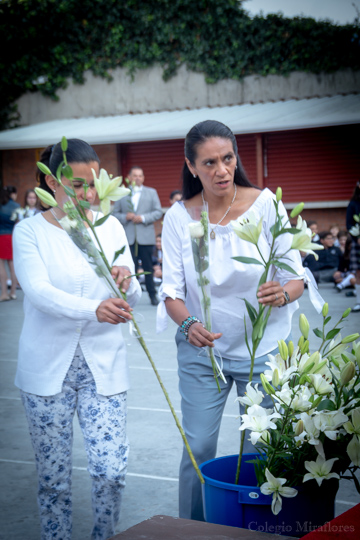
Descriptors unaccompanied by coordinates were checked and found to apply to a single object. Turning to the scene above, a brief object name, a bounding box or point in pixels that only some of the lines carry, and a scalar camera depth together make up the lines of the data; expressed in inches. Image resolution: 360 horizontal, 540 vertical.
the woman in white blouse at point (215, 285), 112.3
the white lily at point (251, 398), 76.2
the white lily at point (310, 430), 71.0
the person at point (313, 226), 539.7
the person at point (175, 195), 533.7
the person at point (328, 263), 538.0
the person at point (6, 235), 512.1
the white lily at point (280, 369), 74.3
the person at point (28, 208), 527.9
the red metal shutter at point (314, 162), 701.9
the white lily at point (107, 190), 81.9
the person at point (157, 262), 542.3
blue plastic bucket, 79.4
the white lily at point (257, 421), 73.2
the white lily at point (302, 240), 76.4
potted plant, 71.6
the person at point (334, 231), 603.2
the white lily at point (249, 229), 77.1
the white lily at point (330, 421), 69.6
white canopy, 644.1
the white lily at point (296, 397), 71.8
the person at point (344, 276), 500.4
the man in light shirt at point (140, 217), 457.1
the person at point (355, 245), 401.4
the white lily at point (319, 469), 73.0
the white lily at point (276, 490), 73.5
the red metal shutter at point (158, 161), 774.5
